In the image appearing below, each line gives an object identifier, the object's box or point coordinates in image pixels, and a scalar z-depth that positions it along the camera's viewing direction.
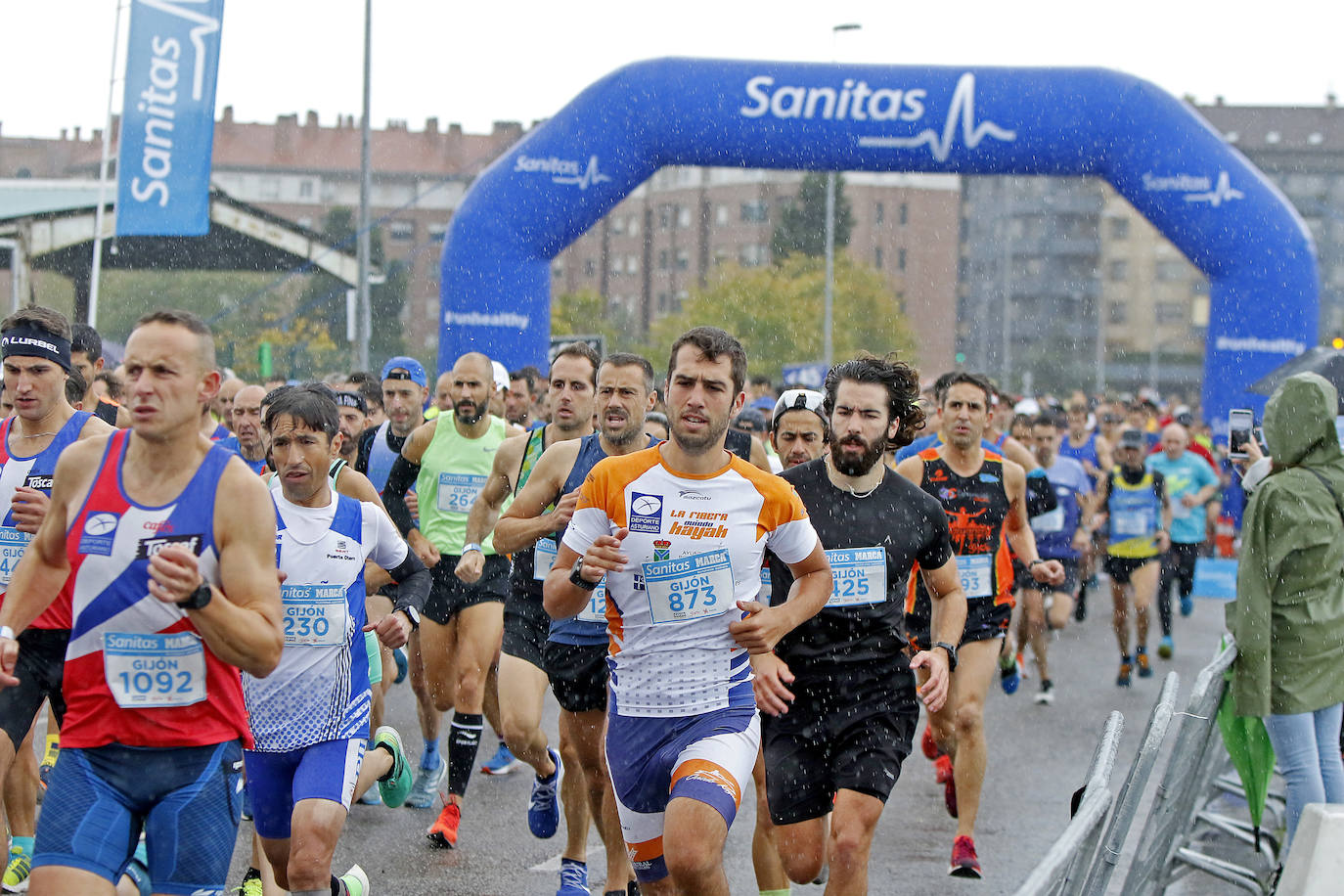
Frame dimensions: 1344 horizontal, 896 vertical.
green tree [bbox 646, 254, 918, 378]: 62.12
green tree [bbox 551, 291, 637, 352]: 68.44
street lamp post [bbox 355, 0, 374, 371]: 22.03
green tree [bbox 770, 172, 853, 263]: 75.50
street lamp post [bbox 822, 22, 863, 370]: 39.19
